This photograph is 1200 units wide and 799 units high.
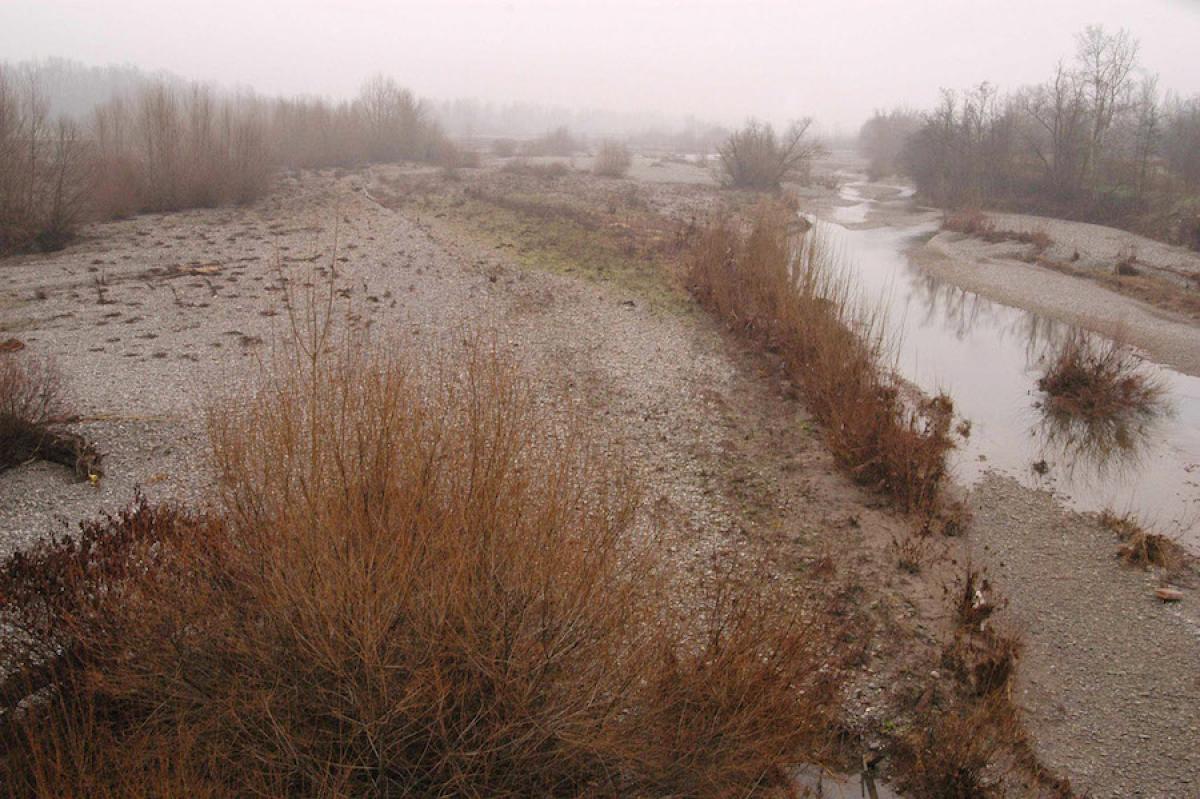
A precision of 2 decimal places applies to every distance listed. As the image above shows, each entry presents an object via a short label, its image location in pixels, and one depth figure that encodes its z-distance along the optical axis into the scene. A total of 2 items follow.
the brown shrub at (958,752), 4.43
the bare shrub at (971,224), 24.09
